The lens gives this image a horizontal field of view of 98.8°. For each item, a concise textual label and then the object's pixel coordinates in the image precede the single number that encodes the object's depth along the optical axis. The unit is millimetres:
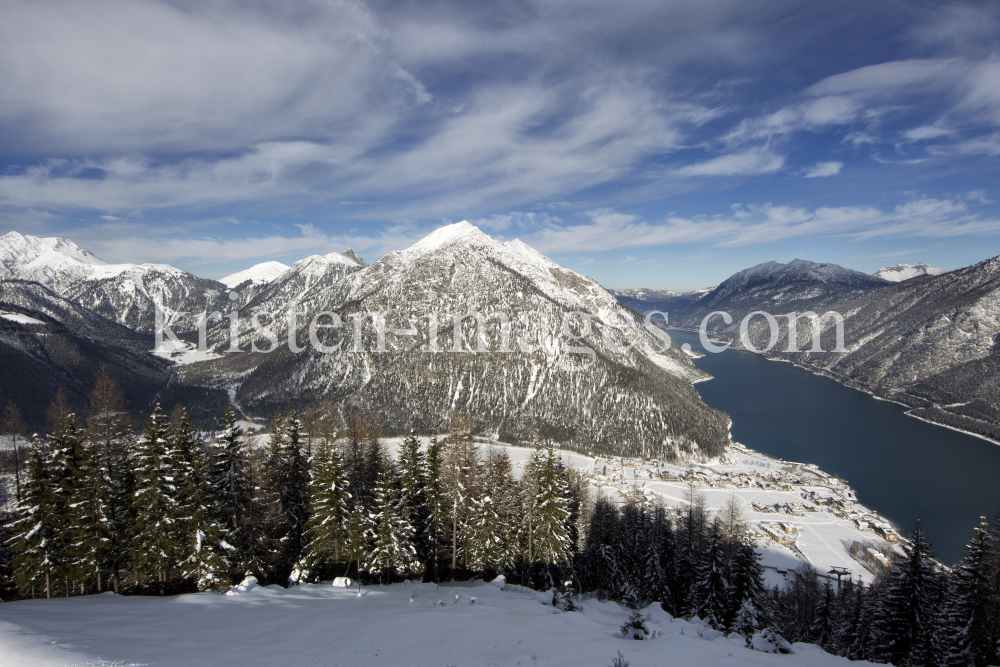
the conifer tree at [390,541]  33031
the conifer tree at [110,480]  27703
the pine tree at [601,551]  44250
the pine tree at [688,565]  36828
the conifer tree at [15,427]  37912
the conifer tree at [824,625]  36719
